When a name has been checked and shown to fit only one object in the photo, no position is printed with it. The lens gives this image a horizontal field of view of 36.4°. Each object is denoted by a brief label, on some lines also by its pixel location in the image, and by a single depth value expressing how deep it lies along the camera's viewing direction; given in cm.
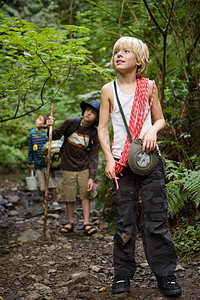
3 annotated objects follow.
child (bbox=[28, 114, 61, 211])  698
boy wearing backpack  488
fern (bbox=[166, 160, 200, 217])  337
